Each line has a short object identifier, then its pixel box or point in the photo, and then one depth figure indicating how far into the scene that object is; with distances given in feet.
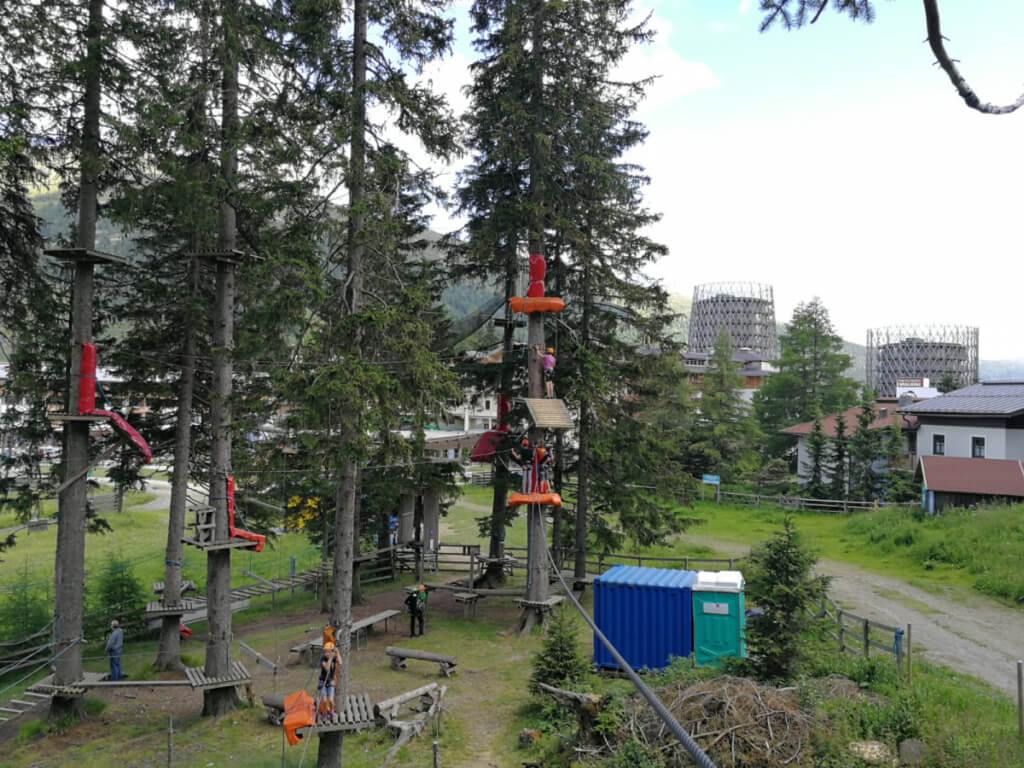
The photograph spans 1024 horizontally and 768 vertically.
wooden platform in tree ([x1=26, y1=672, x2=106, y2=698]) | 43.50
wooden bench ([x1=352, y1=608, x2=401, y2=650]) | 61.36
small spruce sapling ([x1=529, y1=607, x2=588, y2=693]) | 45.32
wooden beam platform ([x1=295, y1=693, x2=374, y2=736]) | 33.91
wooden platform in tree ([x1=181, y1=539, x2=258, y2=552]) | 44.95
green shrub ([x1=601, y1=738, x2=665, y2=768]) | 31.81
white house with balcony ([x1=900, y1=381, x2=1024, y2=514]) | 103.40
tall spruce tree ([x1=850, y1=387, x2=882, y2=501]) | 128.57
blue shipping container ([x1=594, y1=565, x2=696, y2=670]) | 49.80
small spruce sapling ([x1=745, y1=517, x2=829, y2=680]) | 39.29
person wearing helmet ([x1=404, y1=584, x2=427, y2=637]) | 63.52
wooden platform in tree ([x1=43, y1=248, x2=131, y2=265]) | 42.70
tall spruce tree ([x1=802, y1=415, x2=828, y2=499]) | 133.08
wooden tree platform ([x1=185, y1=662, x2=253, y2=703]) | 44.37
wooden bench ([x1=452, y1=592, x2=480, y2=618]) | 70.90
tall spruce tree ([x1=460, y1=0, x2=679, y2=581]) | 63.77
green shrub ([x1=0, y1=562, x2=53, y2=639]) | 63.77
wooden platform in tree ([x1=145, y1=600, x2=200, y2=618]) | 55.01
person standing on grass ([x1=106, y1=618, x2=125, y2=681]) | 51.85
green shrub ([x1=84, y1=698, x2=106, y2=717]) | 47.19
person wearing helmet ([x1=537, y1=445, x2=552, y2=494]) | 60.44
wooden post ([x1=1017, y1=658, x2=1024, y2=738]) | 34.76
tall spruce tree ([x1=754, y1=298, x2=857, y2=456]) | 174.09
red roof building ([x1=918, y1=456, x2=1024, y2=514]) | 102.01
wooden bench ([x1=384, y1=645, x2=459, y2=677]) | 52.34
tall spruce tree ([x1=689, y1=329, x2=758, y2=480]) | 150.51
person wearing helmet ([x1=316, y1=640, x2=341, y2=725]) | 34.50
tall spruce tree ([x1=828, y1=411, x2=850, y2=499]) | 131.13
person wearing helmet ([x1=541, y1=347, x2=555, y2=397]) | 61.87
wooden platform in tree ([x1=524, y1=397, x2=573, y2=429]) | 59.16
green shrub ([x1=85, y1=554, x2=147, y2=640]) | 65.62
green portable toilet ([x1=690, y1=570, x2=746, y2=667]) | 48.91
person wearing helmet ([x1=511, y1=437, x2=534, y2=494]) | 60.49
